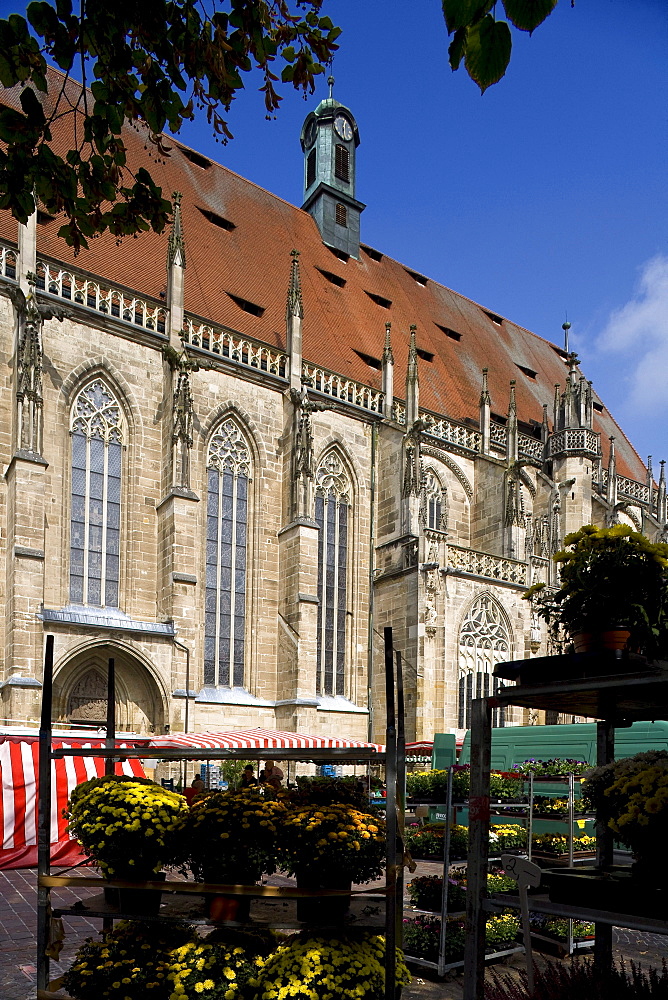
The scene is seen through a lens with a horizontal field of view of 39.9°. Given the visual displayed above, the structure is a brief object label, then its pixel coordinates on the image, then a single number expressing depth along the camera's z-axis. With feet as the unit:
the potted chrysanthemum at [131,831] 15.14
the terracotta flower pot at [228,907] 14.66
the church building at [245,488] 59.93
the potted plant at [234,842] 14.39
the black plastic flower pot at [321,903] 14.19
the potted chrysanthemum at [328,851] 13.98
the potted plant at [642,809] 11.12
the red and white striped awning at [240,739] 47.34
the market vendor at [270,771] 42.13
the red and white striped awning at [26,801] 39.32
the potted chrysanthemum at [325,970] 13.44
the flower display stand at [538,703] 11.41
